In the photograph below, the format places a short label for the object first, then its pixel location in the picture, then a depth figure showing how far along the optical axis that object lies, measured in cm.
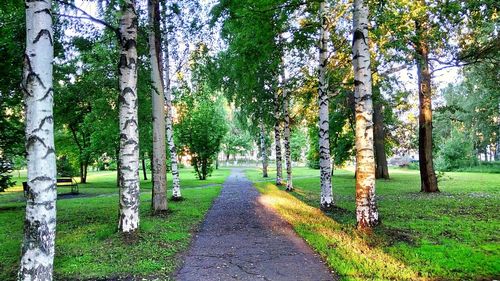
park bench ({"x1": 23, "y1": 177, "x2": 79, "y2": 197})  2002
